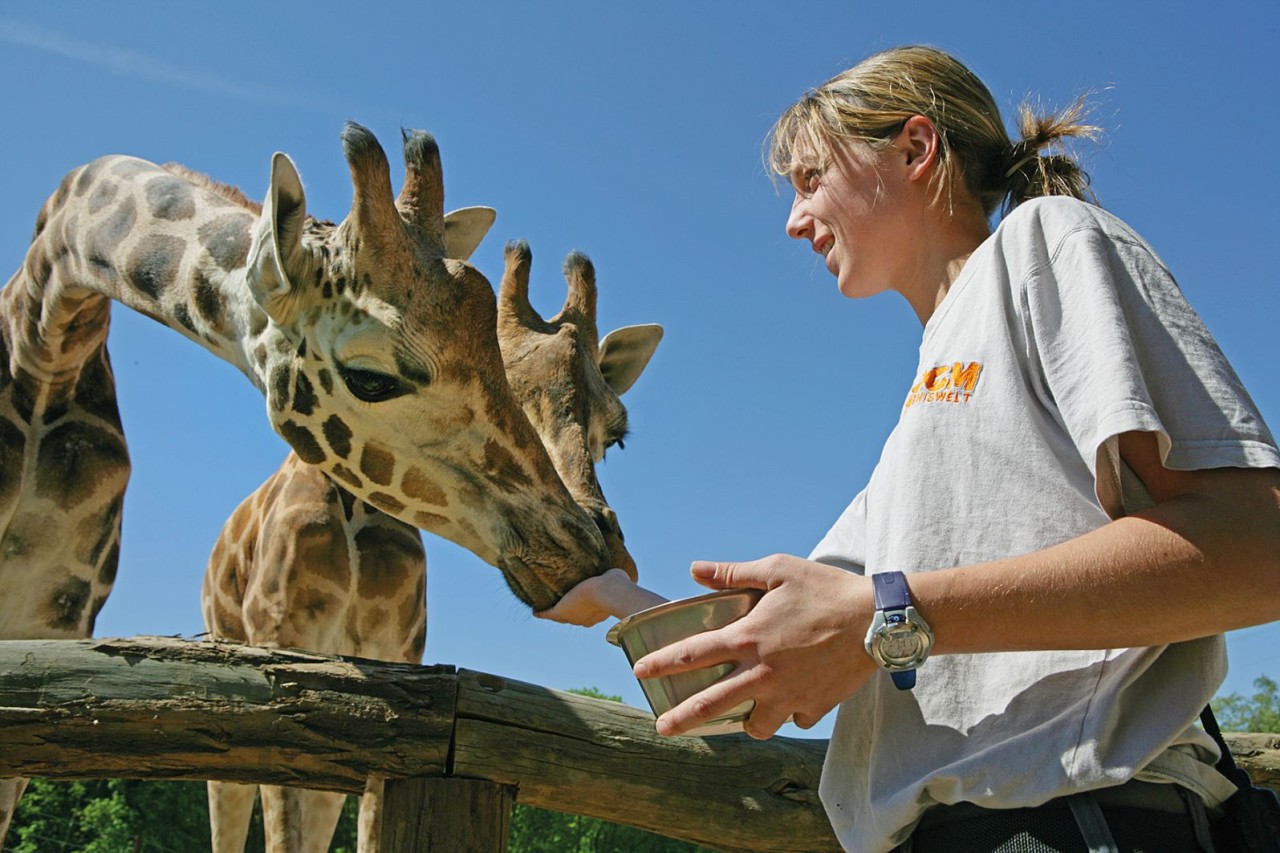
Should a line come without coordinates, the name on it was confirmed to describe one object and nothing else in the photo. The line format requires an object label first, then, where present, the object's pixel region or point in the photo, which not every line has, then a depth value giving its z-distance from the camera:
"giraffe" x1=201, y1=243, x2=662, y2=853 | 4.52
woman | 1.32
